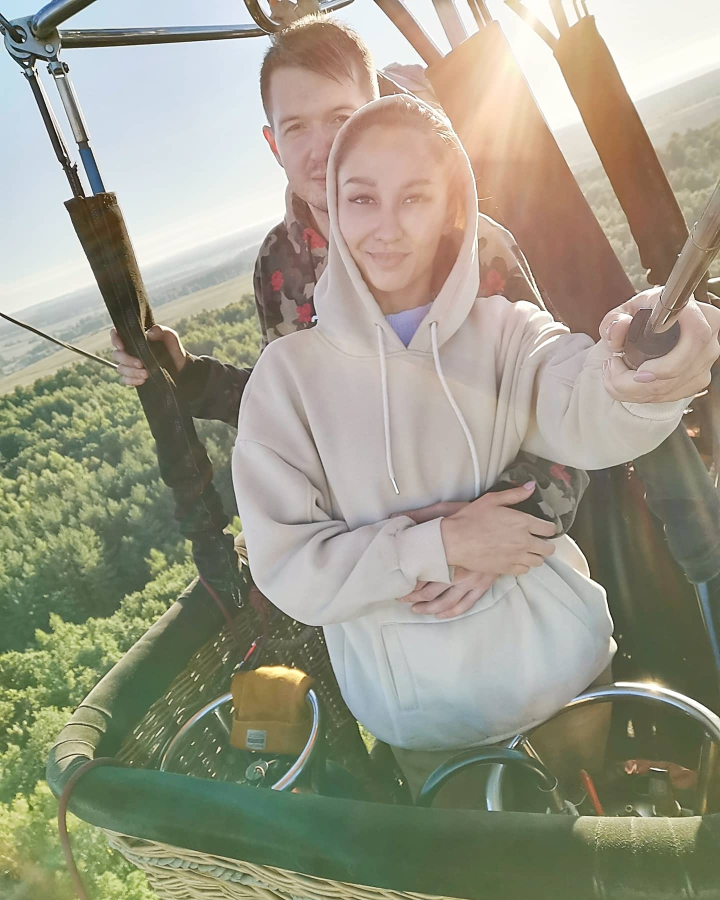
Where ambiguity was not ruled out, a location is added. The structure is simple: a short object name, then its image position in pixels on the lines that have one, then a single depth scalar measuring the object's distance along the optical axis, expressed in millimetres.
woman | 412
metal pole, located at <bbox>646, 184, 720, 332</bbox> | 207
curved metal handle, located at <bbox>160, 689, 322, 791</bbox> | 524
